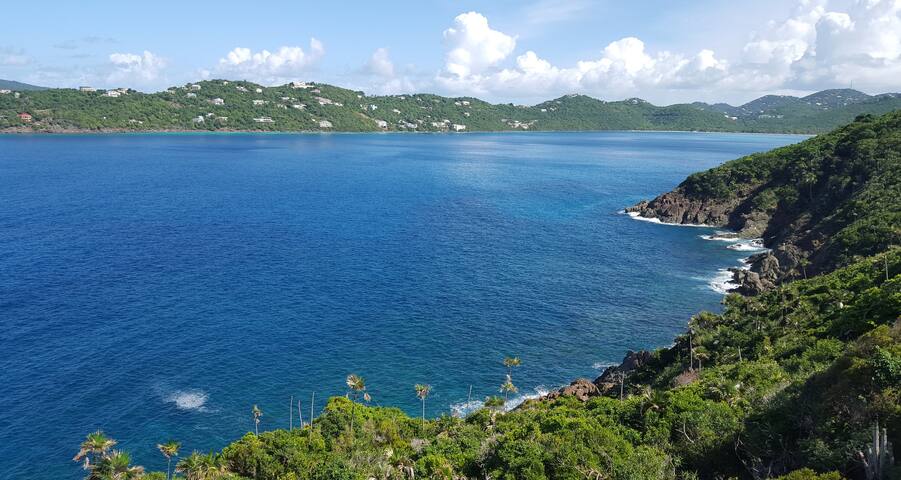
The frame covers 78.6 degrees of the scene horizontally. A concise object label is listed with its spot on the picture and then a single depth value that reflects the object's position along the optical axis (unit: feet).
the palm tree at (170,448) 122.05
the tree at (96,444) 116.06
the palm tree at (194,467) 116.16
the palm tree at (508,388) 172.45
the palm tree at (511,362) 176.24
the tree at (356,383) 159.02
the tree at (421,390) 163.94
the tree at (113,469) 112.37
